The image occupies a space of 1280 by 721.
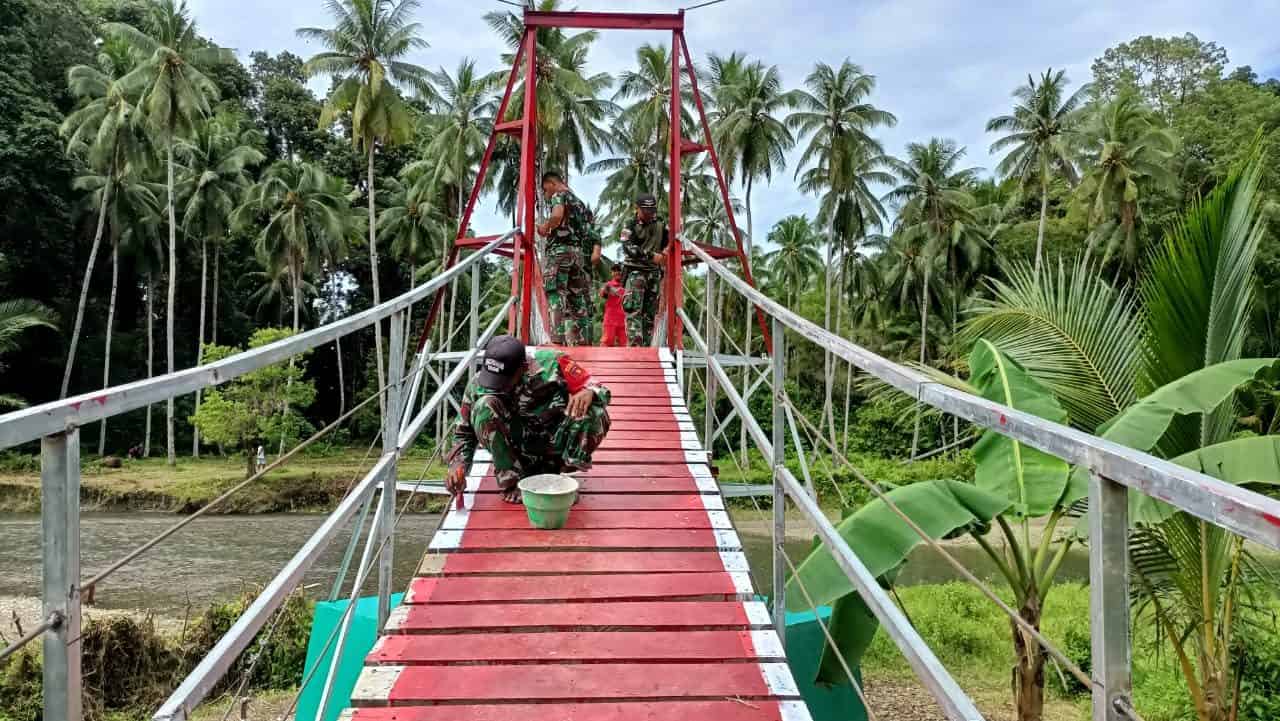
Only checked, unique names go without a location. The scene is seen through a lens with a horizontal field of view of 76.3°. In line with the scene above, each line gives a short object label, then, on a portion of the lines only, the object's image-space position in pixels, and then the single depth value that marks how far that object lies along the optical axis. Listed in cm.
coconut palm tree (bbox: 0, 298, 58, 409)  2369
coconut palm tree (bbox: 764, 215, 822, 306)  4038
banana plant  324
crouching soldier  384
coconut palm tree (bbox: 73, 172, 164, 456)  3042
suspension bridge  116
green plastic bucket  365
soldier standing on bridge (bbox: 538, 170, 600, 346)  779
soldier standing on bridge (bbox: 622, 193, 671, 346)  812
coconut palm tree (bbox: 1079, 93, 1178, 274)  2952
